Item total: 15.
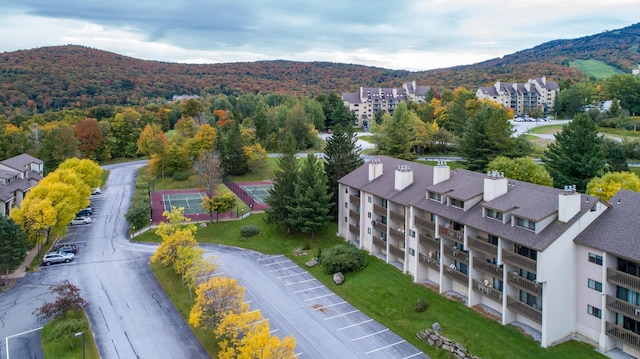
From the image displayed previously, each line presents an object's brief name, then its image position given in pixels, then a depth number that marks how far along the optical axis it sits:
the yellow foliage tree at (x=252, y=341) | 26.39
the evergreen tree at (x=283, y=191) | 57.59
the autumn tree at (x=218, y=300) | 33.47
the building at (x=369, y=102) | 160.50
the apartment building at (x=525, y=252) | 30.69
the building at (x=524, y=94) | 161.12
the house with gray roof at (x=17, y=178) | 60.94
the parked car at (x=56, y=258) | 50.12
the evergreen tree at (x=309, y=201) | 54.78
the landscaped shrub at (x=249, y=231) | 58.53
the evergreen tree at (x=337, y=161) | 61.22
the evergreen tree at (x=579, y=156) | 62.38
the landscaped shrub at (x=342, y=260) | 46.76
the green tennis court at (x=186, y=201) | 70.12
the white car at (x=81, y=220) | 64.00
